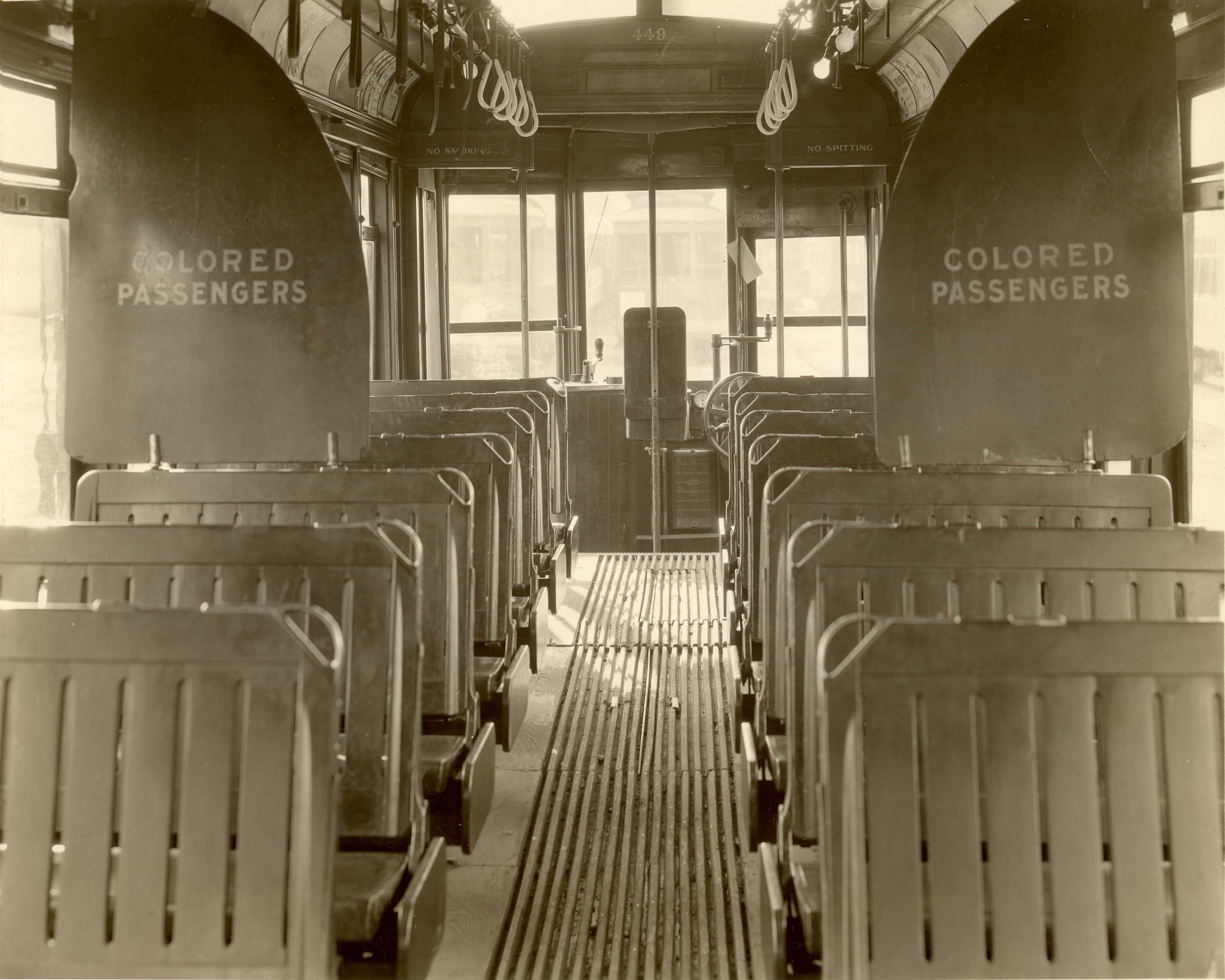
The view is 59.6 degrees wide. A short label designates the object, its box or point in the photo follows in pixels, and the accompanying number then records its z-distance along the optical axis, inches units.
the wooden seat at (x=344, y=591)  82.0
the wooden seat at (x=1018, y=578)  83.6
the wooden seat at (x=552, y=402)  206.7
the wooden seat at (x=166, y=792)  62.7
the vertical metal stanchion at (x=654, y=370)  250.5
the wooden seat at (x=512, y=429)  157.5
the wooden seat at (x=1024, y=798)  60.1
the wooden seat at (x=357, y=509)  102.6
